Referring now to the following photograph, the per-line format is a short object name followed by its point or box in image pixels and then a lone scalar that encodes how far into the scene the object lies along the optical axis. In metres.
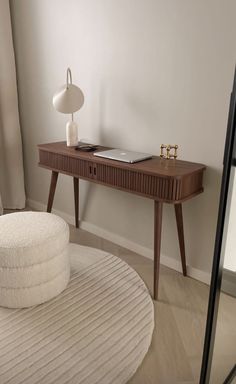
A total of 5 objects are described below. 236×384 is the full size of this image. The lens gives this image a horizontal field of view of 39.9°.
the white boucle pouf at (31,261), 1.58
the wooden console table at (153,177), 1.65
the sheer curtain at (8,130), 2.61
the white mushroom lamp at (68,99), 2.06
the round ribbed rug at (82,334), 1.33
